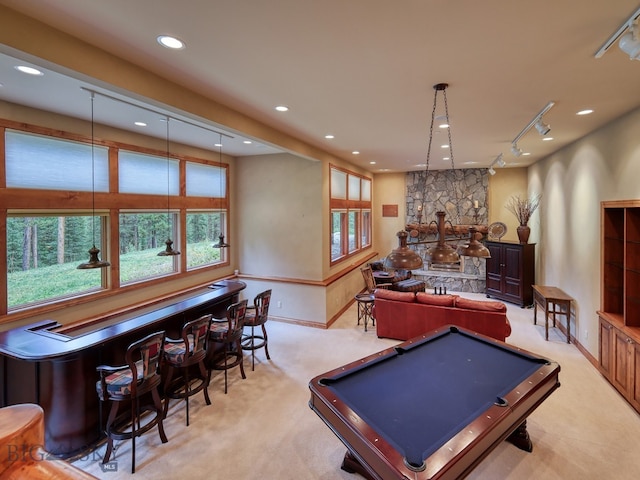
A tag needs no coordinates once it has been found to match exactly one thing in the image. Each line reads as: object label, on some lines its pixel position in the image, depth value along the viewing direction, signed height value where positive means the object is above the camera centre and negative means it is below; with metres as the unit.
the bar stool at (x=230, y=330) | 3.89 -1.22
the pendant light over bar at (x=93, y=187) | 3.95 +0.62
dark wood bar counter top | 2.76 -1.30
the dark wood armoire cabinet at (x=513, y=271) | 7.17 -0.93
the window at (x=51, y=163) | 3.30 +0.84
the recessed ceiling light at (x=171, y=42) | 2.06 +1.30
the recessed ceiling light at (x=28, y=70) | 2.50 +1.35
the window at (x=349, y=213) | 6.80 +0.51
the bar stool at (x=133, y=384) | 2.71 -1.33
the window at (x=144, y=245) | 4.46 -0.15
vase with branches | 7.23 +0.58
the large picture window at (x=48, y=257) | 3.35 -0.25
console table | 5.20 -1.17
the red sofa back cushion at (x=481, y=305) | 4.74 -1.13
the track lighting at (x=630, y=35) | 1.77 +1.14
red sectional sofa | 4.75 -1.32
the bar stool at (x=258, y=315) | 4.36 -1.17
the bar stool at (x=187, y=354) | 3.29 -1.28
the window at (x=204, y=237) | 5.66 -0.05
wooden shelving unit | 3.39 -0.81
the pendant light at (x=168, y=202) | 5.10 +0.53
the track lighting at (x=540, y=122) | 3.36 +1.33
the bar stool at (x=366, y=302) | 5.87 -1.32
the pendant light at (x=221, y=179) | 5.00 +1.10
